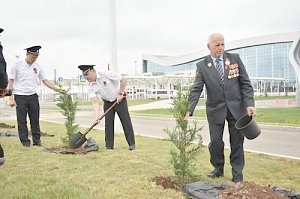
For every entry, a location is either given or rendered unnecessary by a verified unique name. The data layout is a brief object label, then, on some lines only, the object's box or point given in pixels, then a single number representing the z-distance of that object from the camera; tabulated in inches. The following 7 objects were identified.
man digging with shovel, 262.7
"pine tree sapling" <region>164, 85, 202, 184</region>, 166.9
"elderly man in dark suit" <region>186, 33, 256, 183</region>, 181.2
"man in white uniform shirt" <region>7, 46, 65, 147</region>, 275.3
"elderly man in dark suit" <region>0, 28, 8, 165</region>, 149.8
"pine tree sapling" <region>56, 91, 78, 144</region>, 283.1
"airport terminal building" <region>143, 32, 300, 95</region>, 3449.8
